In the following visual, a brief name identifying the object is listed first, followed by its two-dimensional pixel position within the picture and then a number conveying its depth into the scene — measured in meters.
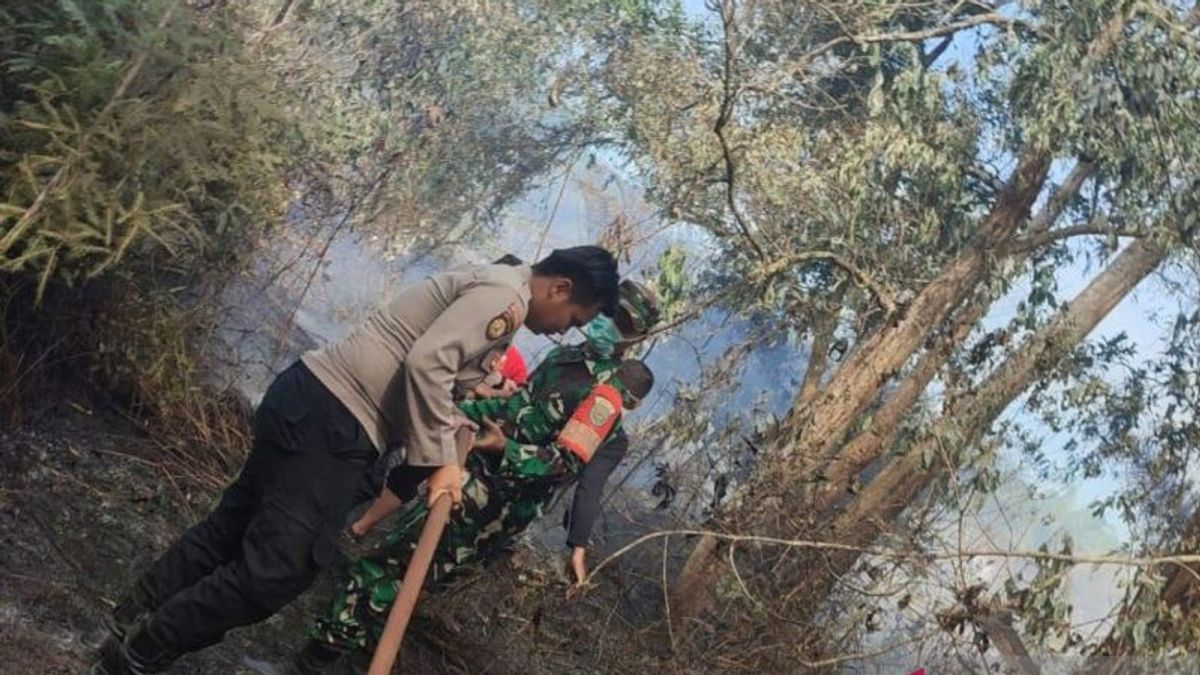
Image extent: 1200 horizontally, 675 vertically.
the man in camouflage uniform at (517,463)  3.84
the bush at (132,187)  3.99
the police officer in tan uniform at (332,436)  3.07
